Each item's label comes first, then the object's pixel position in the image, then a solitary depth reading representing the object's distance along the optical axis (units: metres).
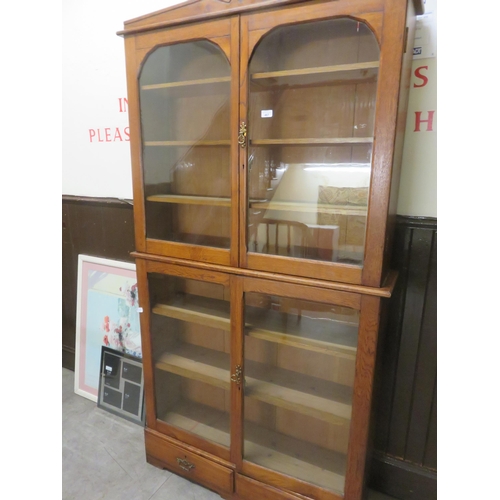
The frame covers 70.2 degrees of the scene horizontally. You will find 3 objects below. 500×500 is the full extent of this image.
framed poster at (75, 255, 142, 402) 2.17
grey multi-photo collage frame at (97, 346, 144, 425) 2.12
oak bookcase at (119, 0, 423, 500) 1.17
